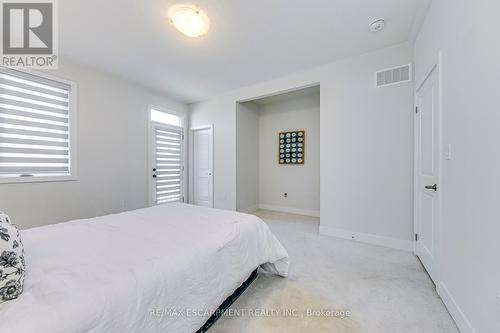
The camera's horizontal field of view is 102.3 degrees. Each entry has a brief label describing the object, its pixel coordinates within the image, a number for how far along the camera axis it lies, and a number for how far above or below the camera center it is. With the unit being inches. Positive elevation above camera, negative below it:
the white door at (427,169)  73.7 -1.7
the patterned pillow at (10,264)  29.6 -15.7
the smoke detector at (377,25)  89.0 +63.7
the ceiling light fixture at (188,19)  80.8 +61.4
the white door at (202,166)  189.3 -0.3
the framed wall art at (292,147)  182.7 +17.3
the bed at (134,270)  28.9 -19.6
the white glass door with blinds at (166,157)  168.9 +8.0
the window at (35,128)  101.2 +20.9
